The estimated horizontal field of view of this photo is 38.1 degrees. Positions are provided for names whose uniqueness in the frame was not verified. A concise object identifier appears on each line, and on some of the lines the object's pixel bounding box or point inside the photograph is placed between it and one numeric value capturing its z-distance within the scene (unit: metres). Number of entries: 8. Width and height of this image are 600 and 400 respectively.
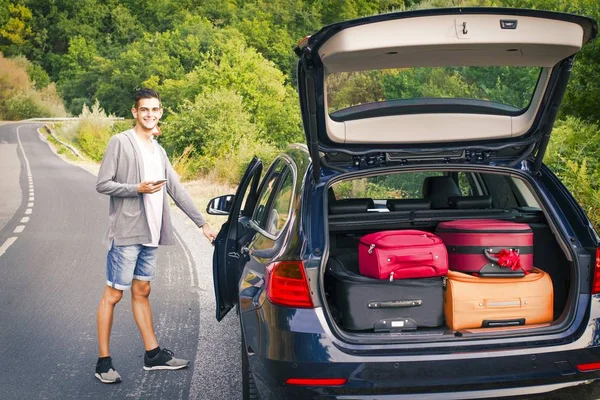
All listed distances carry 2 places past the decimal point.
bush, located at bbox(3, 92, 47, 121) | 102.69
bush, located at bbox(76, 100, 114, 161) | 45.81
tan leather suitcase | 4.07
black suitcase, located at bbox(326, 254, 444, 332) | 4.13
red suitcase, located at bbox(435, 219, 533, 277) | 4.21
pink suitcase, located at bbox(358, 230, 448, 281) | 4.11
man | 5.53
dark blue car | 3.73
